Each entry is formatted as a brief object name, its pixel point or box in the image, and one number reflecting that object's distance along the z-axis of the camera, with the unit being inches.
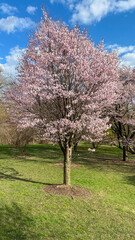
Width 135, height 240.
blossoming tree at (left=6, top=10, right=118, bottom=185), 309.6
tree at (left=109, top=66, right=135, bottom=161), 663.1
